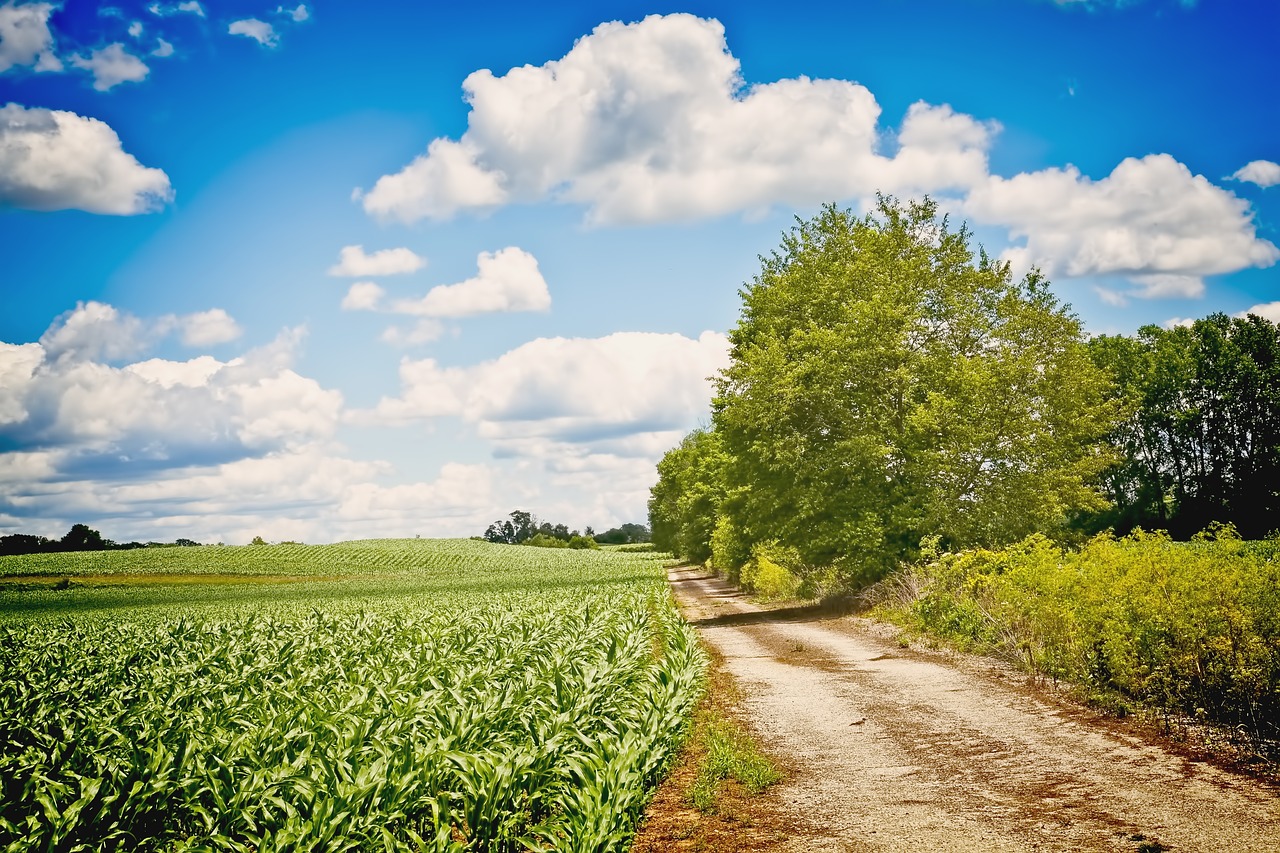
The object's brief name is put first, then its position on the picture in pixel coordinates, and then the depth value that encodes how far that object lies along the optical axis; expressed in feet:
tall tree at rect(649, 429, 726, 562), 191.93
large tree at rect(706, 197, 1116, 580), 89.15
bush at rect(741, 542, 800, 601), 125.80
